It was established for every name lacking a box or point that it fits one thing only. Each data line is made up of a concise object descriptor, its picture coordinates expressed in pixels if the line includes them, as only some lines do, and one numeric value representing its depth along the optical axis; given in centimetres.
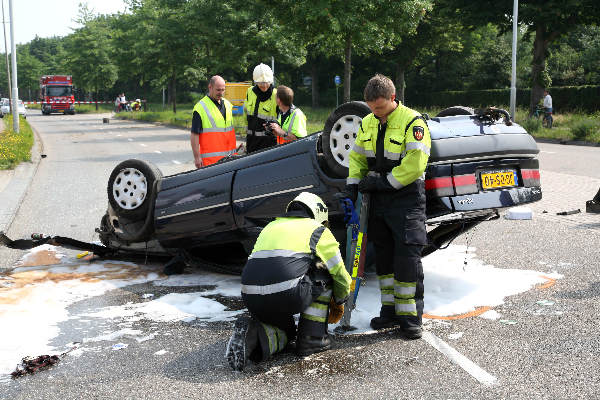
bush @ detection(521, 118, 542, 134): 2500
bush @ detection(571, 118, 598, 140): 2212
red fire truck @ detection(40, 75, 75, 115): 6047
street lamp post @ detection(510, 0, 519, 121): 2668
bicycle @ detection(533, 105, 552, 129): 2667
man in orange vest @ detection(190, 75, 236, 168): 730
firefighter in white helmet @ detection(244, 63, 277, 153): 743
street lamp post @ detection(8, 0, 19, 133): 2598
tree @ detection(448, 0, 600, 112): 2880
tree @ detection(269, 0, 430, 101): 1870
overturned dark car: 493
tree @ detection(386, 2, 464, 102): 4516
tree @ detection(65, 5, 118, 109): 5641
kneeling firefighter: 405
